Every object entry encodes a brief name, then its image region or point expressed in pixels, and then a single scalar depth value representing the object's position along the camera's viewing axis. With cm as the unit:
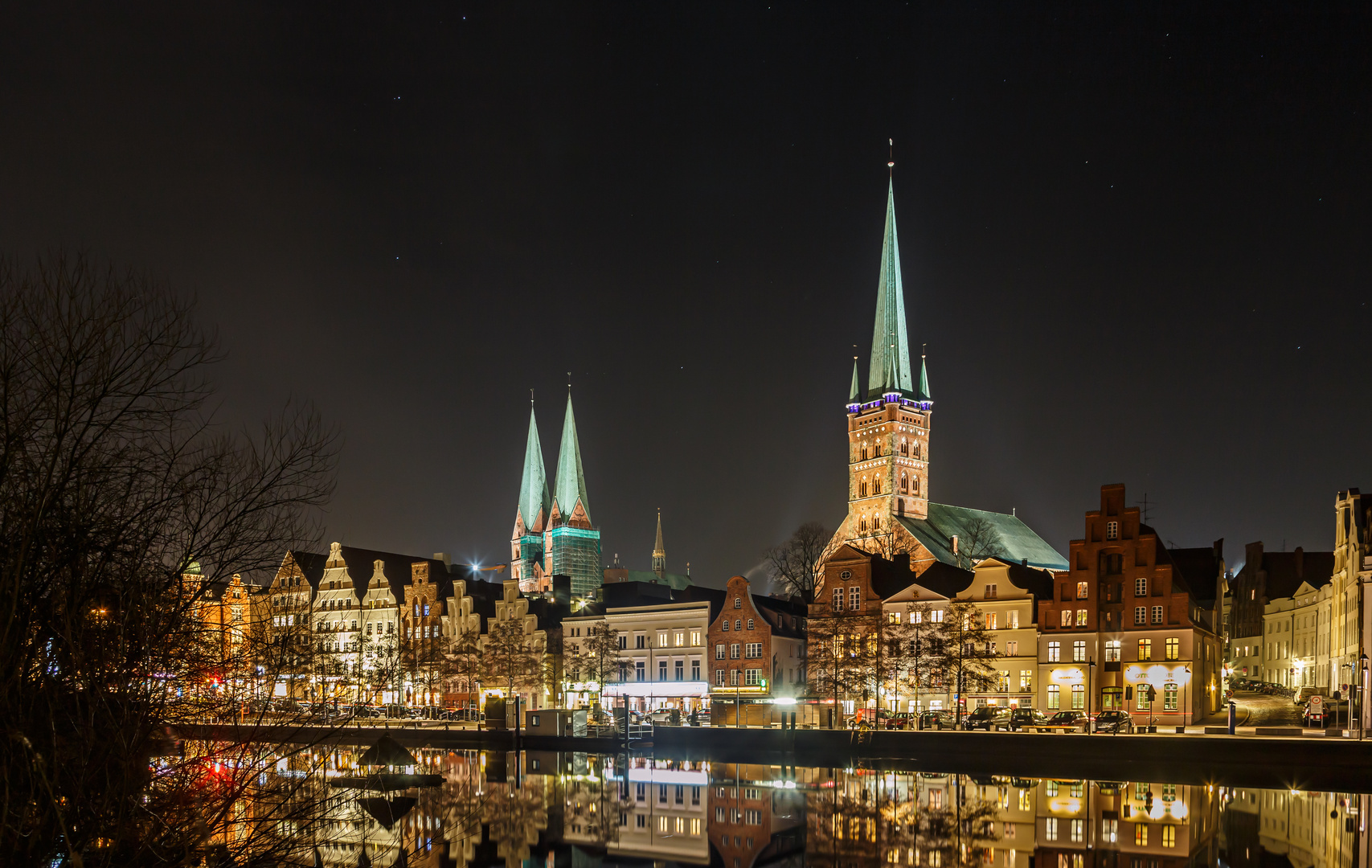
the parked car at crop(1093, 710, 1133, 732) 6775
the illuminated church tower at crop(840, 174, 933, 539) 17300
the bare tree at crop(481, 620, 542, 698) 9769
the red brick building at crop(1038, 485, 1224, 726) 7694
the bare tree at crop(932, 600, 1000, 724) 7688
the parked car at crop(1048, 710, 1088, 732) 6981
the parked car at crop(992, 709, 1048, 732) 6888
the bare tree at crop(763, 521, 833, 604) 12544
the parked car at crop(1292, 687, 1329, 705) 7991
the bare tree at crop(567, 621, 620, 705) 9681
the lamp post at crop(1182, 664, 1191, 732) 7575
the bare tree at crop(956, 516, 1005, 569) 14288
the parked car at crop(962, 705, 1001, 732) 7088
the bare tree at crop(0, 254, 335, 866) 1598
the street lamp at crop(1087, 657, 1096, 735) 7812
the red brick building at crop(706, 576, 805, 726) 9438
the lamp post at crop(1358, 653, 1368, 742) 6079
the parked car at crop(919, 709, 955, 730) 7288
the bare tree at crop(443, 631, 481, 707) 9894
